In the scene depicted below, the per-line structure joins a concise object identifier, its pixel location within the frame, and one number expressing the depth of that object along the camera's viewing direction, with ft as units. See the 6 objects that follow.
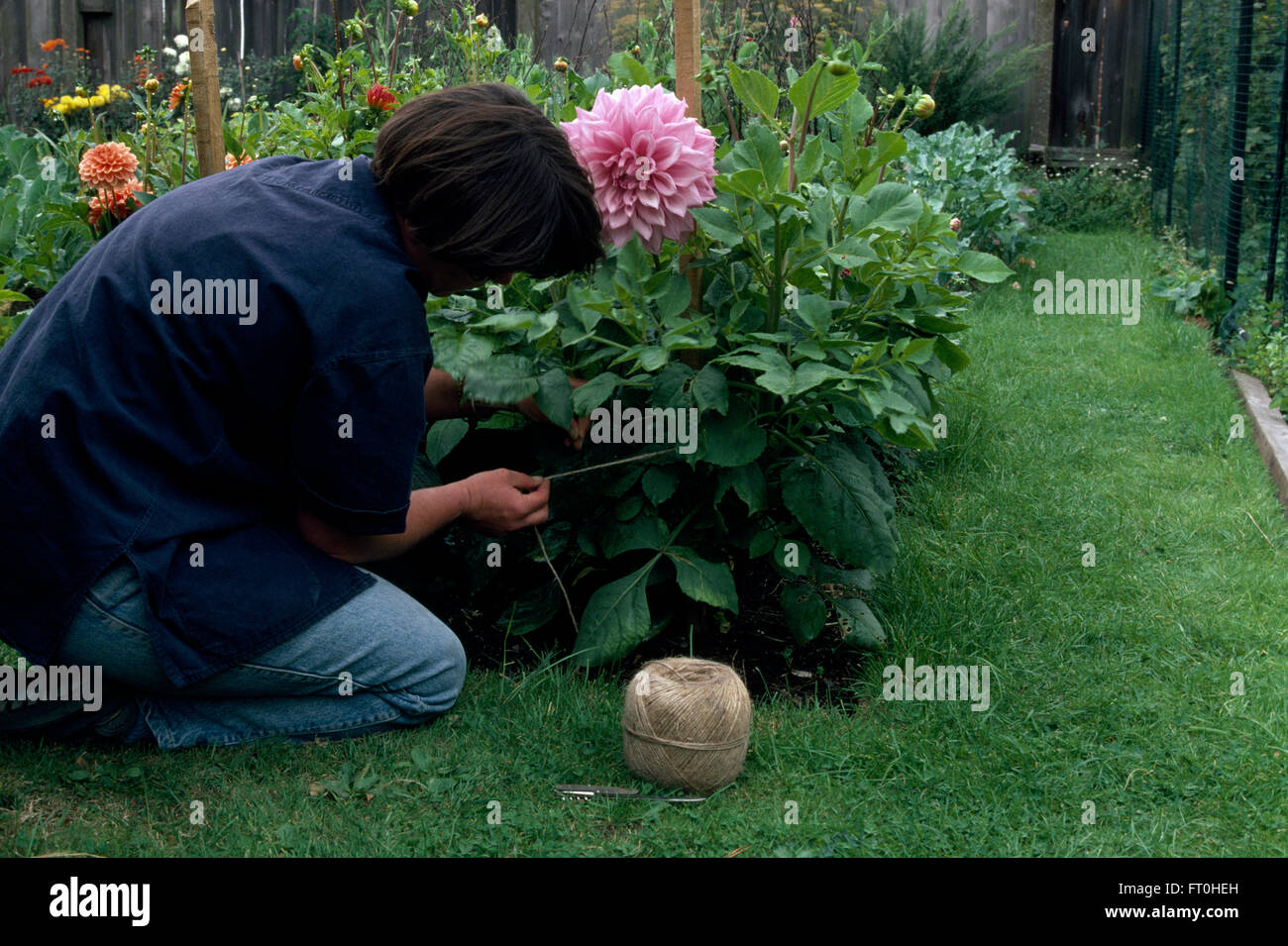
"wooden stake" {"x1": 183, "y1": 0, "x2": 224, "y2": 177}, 9.83
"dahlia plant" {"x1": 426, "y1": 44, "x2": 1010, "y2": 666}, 7.73
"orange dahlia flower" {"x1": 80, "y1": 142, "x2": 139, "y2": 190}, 10.91
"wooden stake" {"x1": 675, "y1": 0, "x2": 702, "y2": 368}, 8.34
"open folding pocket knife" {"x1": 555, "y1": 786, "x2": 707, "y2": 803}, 7.29
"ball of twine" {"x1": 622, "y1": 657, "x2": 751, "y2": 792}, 7.11
